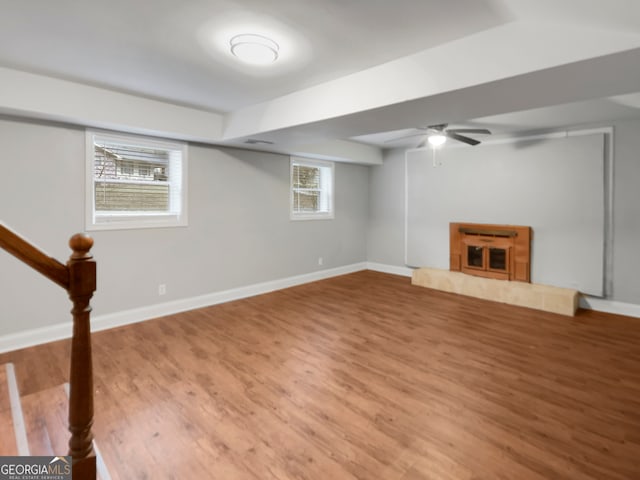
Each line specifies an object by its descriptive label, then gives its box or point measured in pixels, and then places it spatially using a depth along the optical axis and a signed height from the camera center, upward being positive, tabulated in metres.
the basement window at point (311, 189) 5.77 +0.85
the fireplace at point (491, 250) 4.86 -0.22
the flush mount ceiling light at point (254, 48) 2.19 +1.30
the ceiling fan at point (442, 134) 4.05 +1.28
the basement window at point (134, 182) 3.66 +0.63
